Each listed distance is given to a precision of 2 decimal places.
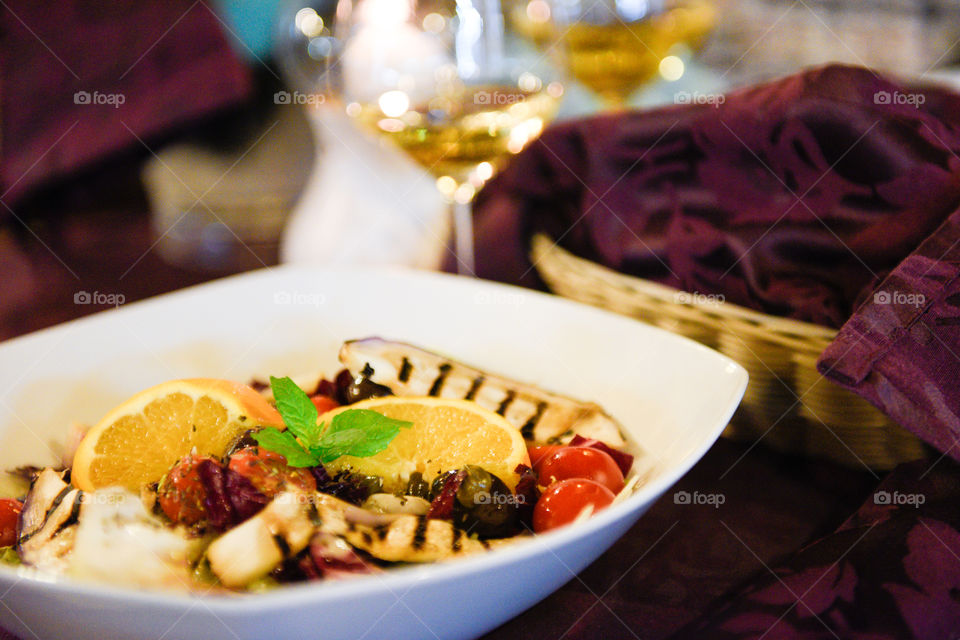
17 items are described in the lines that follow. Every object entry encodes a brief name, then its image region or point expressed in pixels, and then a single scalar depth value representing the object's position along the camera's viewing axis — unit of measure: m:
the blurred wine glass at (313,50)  1.36
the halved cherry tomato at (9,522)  0.68
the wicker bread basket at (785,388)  0.75
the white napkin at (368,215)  1.41
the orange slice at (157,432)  0.74
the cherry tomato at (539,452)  0.78
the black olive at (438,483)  0.70
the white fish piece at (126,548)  0.53
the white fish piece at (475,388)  0.83
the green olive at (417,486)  0.73
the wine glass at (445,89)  1.31
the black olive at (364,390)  0.86
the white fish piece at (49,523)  0.58
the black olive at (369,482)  0.71
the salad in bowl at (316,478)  0.57
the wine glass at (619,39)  1.76
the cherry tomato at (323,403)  0.87
